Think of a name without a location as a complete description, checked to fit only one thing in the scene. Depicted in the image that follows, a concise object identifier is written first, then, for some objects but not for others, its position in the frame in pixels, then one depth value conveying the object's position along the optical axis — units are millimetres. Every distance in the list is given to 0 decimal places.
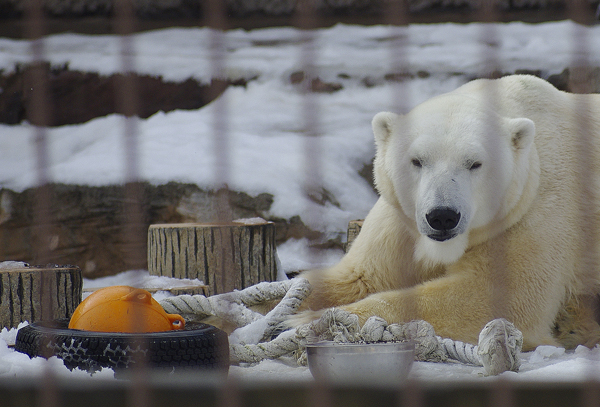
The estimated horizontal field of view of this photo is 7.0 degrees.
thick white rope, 13777
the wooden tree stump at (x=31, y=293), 14410
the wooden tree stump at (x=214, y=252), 15198
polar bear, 14308
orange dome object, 13704
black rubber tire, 13540
